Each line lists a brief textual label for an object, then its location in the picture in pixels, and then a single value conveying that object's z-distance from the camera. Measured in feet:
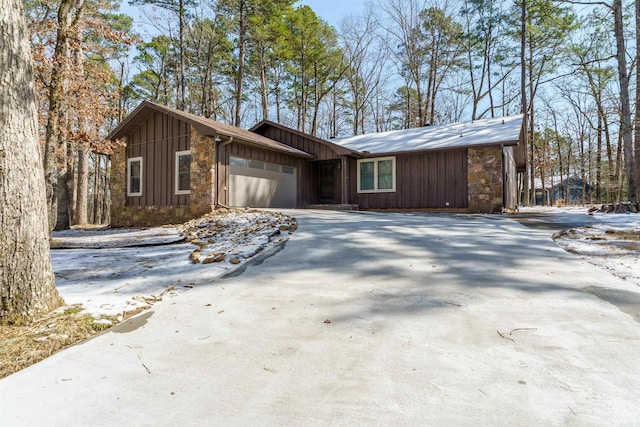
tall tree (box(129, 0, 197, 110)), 52.13
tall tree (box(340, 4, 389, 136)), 66.90
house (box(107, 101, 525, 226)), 31.45
